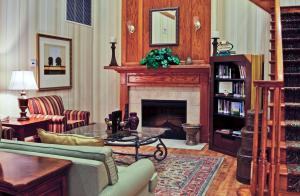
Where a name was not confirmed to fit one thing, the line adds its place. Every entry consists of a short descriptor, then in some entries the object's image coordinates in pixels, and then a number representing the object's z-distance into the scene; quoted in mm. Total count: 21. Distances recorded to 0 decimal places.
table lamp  5316
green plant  6637
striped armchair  5496
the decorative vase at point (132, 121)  4996
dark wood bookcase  5512
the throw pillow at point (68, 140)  2535
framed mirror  6980
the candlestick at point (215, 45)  6250
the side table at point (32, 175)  1710
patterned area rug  3893
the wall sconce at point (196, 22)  6711
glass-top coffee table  4476
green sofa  2107
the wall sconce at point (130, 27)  7227
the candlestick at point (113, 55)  7238
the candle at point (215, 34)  6203
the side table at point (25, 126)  4914
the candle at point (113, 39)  7191
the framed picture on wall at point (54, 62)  6500
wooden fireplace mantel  6637
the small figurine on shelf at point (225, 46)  6570
